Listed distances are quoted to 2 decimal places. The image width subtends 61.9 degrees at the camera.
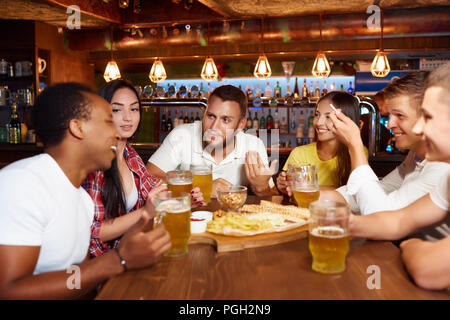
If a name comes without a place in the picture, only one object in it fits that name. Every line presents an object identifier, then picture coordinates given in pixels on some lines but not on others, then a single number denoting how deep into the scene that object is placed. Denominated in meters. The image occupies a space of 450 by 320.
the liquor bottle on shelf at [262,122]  6.77
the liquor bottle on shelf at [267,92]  6.57
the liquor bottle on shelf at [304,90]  6.47
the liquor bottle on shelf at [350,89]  6.54
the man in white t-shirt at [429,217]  0.95
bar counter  3.25
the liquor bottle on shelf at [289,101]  3.96
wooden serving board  1.22
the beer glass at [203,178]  1.85
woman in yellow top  2.54
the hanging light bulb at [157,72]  5.36
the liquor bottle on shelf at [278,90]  6.39
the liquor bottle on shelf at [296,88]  6.71
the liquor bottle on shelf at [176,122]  6.70
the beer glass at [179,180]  1.69
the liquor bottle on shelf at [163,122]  7.50
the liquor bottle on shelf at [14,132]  6.02
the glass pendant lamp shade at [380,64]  4.79
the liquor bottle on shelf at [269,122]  6.71
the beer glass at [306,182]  1.65
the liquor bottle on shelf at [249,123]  6.70
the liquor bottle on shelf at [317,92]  6.52
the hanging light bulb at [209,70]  5.14
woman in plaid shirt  1.56
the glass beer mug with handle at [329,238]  1.03
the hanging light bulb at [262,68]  4.97
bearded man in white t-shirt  2.53
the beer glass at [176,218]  1.15
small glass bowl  1.61
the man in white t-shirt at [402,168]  1.48
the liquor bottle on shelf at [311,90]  6.41
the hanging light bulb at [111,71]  5.43
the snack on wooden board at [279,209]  1.52
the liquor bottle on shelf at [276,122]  6.70
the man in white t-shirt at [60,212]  0.95
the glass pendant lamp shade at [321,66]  4.79
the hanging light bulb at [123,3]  4.58
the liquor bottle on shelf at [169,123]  7.30
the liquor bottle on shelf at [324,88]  6.53
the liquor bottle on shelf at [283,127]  6.79
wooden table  0.90
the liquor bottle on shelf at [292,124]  6.84
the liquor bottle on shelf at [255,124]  6.71
